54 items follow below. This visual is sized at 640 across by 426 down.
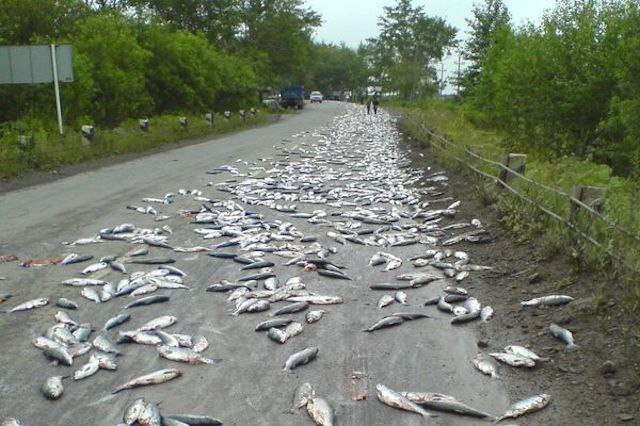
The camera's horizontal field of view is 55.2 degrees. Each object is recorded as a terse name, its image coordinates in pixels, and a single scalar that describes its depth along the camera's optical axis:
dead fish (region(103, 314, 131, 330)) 5.57
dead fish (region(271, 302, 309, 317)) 6.02
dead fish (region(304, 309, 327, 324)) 5.82
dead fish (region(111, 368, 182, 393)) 4.45
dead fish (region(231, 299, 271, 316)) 6.03
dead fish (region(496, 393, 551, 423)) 4.16
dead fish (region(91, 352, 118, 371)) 4.78
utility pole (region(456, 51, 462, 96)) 52.55
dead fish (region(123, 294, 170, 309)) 6.12
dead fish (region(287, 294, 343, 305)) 6.33
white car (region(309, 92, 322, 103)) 102.50
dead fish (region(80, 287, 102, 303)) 6.32
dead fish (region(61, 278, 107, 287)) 6.77
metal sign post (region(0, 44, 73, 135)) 18.64
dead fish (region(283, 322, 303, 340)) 5.47
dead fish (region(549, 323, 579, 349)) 5.18
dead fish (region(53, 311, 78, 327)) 5.63
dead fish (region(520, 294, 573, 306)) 5.99
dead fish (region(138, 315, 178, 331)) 5.54
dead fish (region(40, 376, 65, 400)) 4.31
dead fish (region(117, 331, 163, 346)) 5.22
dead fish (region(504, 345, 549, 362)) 5.00
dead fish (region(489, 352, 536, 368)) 4.90
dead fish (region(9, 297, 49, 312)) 6.00
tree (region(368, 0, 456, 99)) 80.25
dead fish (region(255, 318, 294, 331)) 5.59
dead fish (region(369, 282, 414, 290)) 6.85
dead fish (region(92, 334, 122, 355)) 5.06
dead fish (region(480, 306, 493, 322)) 5.95
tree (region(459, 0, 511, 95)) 39.47
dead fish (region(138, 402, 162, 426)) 3.91
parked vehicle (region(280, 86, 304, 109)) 70.88
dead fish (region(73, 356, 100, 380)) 4.63
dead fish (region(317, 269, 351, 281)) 7.25
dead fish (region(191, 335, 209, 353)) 5.15
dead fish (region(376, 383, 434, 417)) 4.20
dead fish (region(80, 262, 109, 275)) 7.24
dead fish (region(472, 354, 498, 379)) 4.78
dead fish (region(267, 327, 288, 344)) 5.34
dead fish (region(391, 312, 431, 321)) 5.92
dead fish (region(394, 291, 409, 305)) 6.41
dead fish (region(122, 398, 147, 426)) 3.97
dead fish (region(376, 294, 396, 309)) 6.29
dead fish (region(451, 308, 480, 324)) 5.88
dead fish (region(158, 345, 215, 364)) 4.92
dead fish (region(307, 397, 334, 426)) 4.01
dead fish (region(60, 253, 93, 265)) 7.63
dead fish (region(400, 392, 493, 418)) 4.15
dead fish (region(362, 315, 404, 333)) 5.68
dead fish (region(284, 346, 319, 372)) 4.84
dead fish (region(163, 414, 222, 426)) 3.95
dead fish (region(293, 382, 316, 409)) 4.26
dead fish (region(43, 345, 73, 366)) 4.85
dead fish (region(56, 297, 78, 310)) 6.07
